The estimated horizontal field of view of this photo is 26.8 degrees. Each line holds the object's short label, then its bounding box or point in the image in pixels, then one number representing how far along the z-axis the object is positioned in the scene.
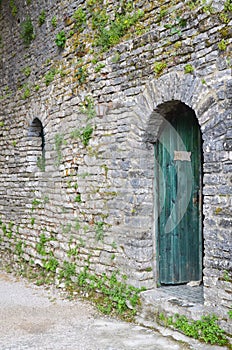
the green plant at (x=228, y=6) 4.24
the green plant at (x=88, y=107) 6.21
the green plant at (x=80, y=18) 6.42
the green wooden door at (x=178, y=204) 5.43
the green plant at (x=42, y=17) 7.62
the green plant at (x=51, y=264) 7.14
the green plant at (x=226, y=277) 4.26
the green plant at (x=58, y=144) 7.04
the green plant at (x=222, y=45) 4.30
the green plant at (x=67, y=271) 6.59
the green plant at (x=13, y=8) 8.64
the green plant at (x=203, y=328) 4.29
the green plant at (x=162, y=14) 4.97
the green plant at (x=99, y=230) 5.98
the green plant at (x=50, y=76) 7.30
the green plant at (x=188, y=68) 4.66
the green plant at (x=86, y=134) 6.24
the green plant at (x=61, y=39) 6.96
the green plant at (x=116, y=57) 5.66
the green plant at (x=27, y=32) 8.05
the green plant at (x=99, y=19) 5.90
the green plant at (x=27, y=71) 8.16
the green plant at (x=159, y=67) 5.01
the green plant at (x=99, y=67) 5.96
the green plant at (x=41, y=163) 7.86
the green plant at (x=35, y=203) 7.82
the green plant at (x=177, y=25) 4.75
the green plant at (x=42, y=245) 7.55
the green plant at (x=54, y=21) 7.21
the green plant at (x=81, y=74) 6.37
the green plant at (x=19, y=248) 8.37
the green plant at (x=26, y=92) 8.17
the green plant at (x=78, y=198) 6.49
